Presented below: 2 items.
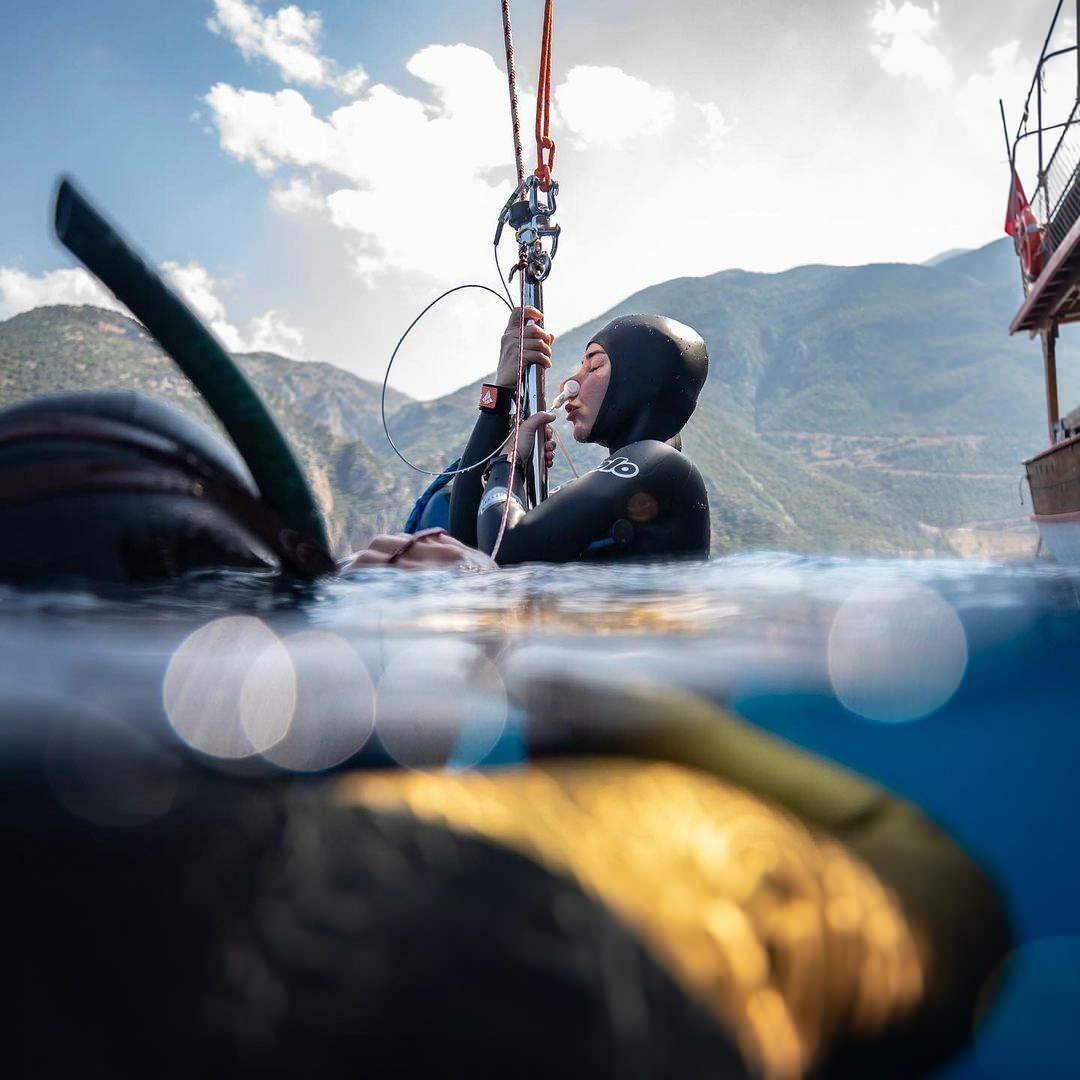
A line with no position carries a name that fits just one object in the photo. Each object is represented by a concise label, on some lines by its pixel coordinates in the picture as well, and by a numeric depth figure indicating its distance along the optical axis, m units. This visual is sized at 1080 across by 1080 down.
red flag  15.24
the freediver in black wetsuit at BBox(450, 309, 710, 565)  3.64
